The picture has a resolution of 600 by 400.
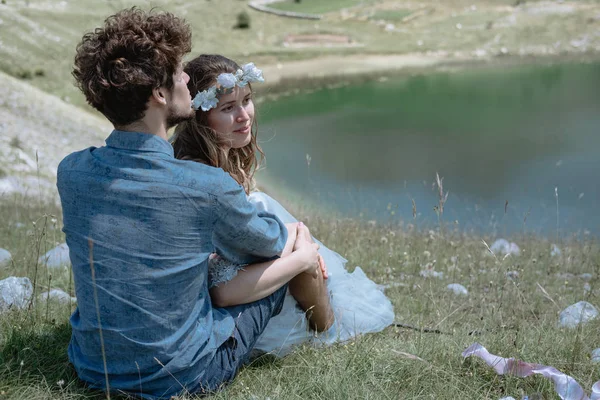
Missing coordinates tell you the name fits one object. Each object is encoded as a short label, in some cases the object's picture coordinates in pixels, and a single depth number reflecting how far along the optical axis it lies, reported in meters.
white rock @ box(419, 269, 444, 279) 5.25
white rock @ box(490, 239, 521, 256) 6.81
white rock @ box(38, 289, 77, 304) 4.10
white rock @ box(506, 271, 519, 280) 5.35
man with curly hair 2.72
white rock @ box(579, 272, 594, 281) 5.91
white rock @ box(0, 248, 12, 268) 4.86
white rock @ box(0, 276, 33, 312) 3.73
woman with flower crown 3.41
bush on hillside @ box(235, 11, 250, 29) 29.28
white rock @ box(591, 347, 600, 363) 3.33
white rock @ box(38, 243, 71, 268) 5.17
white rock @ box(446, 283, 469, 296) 5.11
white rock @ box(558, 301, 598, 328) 4.12
